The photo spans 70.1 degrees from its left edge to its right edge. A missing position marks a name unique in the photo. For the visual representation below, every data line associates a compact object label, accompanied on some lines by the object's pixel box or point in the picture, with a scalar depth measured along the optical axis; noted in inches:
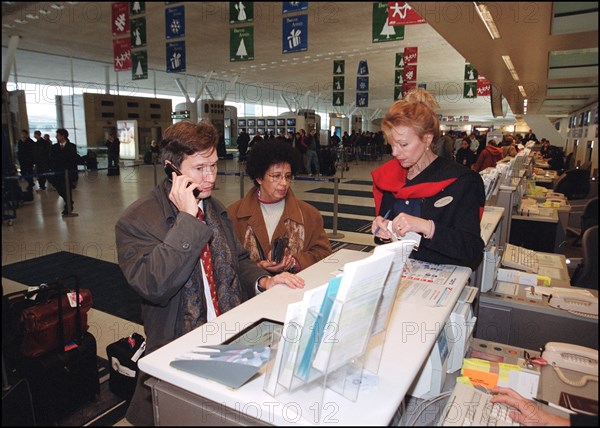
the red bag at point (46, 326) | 102.3
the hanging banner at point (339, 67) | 588.5
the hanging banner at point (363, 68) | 599.0
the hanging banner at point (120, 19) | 331.9
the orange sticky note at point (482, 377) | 69.0
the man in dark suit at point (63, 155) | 213.0
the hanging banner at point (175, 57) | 412.5
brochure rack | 41.7
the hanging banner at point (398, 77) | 587.2
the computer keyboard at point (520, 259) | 134.9
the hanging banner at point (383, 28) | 293.6
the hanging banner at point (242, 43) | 339.9
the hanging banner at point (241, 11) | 296.5
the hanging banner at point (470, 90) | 602.5
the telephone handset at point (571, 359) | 73.9
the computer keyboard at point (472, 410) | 53.4
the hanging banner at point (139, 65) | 422.6
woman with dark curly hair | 119.6
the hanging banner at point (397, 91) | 639.9
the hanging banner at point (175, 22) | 345.4
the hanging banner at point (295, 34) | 323.3
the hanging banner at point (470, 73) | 570.9
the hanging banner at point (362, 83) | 622.5
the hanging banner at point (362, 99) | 637.3
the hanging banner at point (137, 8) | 317.4
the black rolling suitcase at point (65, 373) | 98.6
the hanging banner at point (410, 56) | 522.9
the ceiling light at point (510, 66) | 283.8
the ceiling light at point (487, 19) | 169.2
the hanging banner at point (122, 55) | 408.8
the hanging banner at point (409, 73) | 526.9
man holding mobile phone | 66.7
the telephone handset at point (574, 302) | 99.4
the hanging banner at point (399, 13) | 282.7
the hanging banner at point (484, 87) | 644.2
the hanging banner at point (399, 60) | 574.9
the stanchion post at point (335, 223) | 289.6
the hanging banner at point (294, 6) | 270.7
